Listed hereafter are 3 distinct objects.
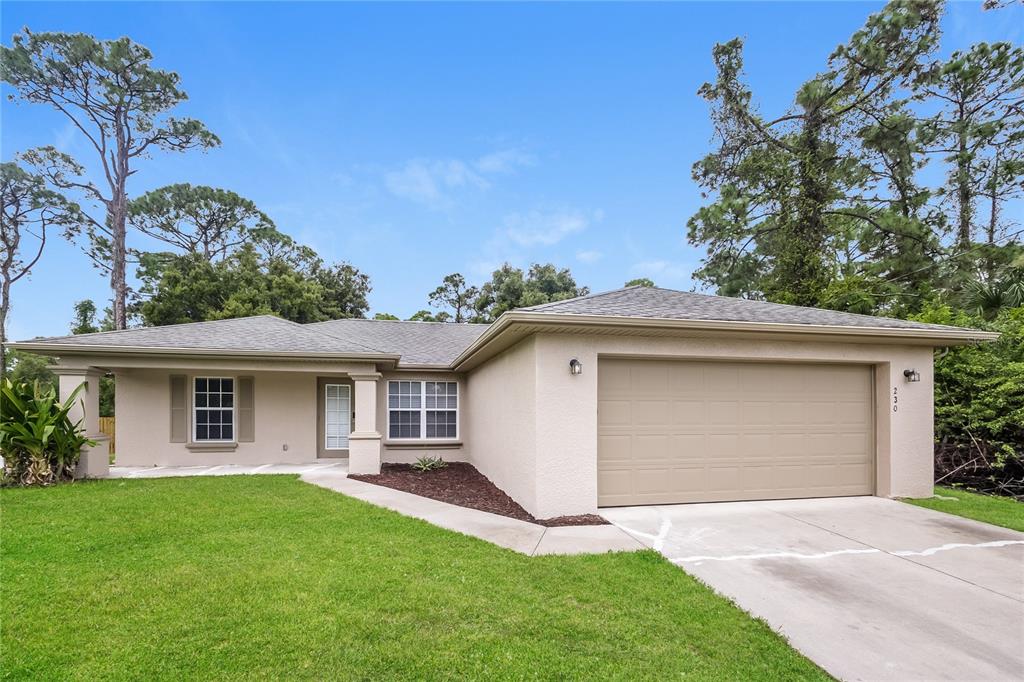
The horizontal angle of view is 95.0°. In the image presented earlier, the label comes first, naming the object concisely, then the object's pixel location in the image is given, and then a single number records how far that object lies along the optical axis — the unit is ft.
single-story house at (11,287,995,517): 20.84
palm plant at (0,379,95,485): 27.17
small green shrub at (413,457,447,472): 35.58
